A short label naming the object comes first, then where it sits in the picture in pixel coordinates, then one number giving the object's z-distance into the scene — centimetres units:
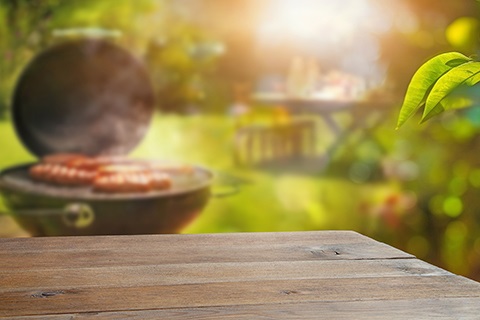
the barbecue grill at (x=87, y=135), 301
